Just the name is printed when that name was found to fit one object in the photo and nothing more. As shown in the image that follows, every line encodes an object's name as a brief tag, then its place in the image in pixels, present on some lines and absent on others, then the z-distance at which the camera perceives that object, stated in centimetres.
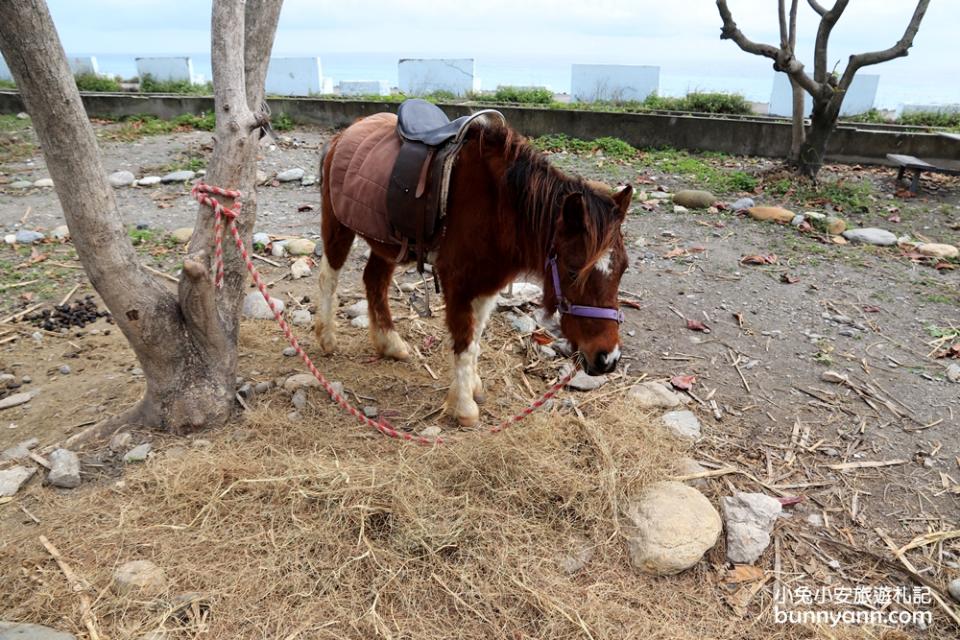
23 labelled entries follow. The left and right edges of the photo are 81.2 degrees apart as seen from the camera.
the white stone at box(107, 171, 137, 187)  846
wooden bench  841
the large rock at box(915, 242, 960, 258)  626
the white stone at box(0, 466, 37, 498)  286
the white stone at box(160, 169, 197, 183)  863
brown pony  282
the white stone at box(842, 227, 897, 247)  665
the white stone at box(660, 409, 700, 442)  356
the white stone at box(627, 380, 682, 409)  385
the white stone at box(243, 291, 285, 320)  487
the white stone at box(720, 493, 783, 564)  274
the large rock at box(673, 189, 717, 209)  791
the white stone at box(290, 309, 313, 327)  488
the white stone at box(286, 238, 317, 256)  622
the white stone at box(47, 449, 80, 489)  291
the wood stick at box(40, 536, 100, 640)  217
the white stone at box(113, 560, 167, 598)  230
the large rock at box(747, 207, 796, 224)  738
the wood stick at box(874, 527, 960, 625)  248
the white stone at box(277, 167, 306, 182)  895
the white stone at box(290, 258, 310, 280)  567
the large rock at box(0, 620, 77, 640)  208
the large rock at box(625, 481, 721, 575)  260
